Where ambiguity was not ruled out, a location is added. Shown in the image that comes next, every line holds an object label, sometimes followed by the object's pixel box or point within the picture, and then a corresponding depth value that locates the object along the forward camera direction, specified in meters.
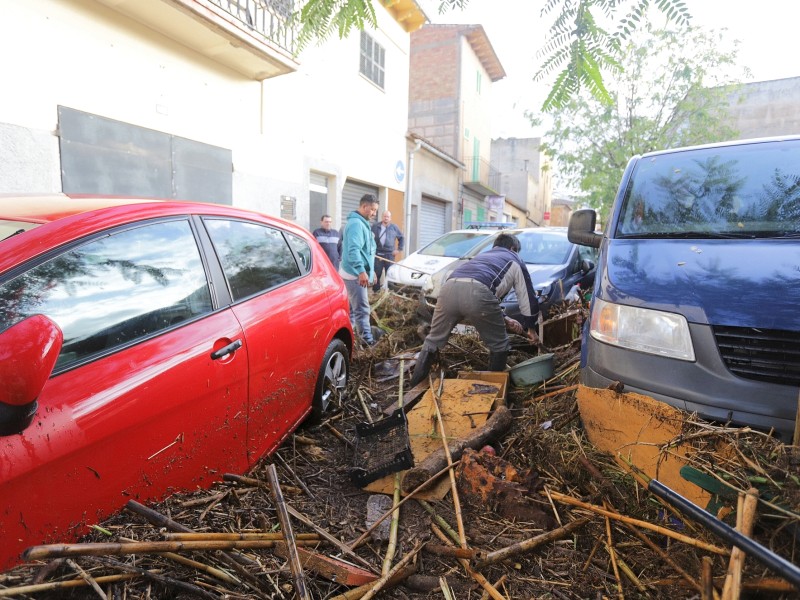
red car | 1.49
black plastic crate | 2.70
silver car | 5.95
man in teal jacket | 6.03
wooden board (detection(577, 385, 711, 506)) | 2.26
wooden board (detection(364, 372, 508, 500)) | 3.08
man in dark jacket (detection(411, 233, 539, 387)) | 4.24
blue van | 2.20
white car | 7.33
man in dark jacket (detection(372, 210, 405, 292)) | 8.63
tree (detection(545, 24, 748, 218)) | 13.60
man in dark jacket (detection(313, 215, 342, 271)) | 8.38
